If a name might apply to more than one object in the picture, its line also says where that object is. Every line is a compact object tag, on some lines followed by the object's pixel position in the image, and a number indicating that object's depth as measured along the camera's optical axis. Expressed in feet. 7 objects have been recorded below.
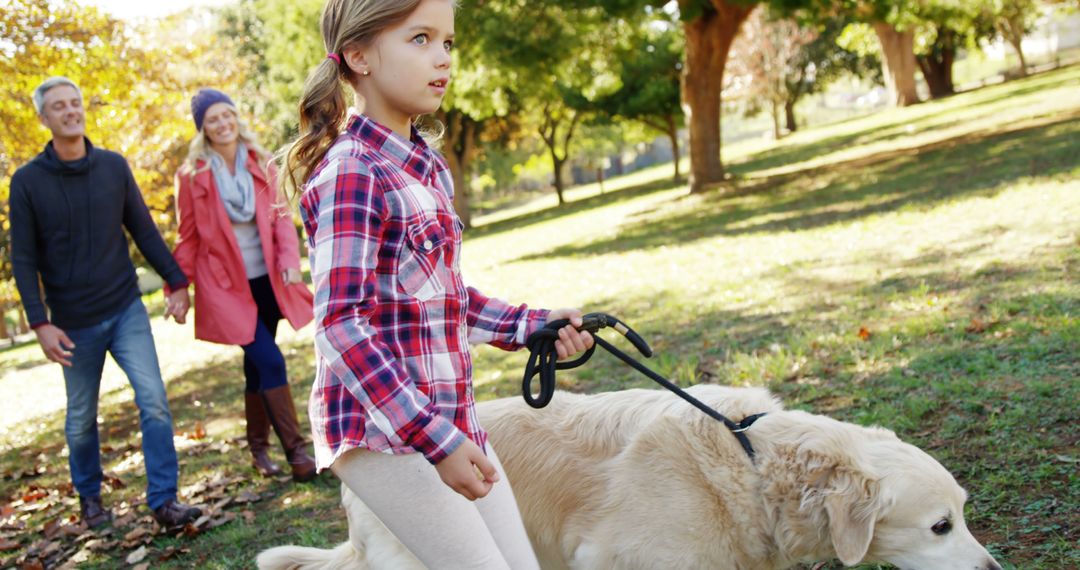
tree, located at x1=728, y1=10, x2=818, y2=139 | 153.38
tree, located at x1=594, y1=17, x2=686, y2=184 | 110.93
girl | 7.37
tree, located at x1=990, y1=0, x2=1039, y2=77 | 132.46
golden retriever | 9.62
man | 17.75
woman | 19.71
